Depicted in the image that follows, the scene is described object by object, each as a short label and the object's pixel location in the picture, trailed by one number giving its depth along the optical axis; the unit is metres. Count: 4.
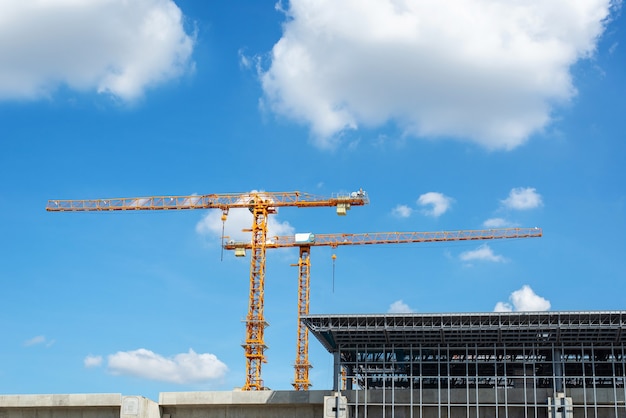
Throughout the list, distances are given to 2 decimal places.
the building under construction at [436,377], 82.19
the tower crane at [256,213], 149.25
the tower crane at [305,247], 166.50
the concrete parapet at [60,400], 86.75
